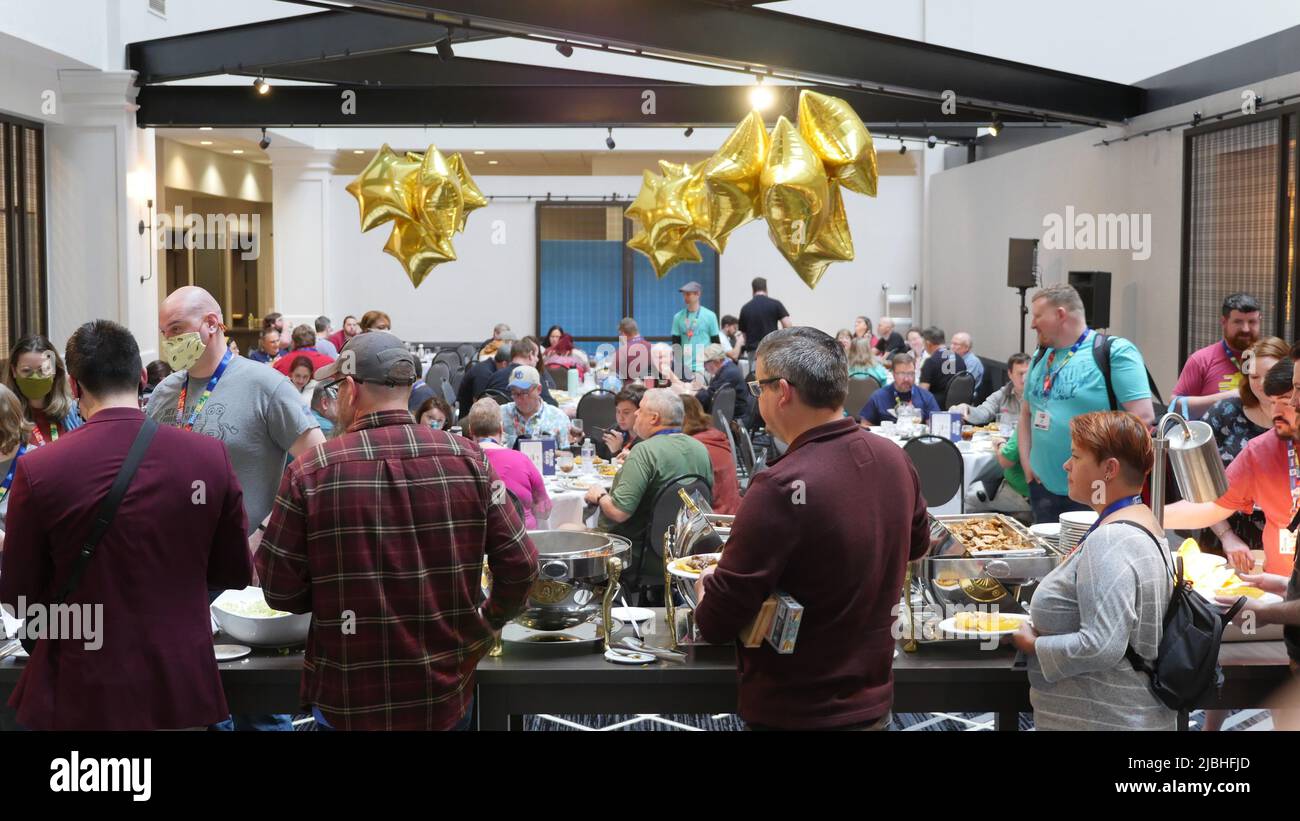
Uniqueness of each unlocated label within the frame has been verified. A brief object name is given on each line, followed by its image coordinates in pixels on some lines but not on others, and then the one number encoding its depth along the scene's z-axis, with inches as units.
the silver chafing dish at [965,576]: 126.0
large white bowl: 123.9
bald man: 144.5
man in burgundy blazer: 106.1
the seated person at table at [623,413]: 259.8
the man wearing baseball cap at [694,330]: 512.7
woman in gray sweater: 106.0
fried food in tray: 134.3
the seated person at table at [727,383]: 401.4
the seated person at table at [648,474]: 211.3
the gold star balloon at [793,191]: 200.7
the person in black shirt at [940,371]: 449.1
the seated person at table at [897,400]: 355.9
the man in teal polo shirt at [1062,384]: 200.5
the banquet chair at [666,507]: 208.8
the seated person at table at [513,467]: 198.4
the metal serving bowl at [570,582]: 123.8
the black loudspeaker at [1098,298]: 459.2
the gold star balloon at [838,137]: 207.5
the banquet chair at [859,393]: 402.0
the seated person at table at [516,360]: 345.7
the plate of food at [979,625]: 124.8
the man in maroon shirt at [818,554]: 100.9
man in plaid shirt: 103.7
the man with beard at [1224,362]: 247.3
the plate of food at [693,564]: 125.6
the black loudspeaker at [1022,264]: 515.2
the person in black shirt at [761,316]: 538.0
